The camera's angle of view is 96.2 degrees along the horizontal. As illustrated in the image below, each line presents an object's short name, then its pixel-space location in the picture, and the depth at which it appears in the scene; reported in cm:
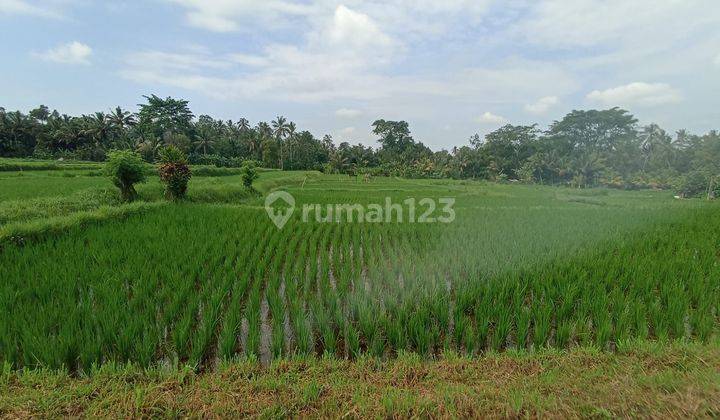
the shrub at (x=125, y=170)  796
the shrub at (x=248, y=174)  1363
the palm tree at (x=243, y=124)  4850
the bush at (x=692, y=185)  2203
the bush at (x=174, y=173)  930
